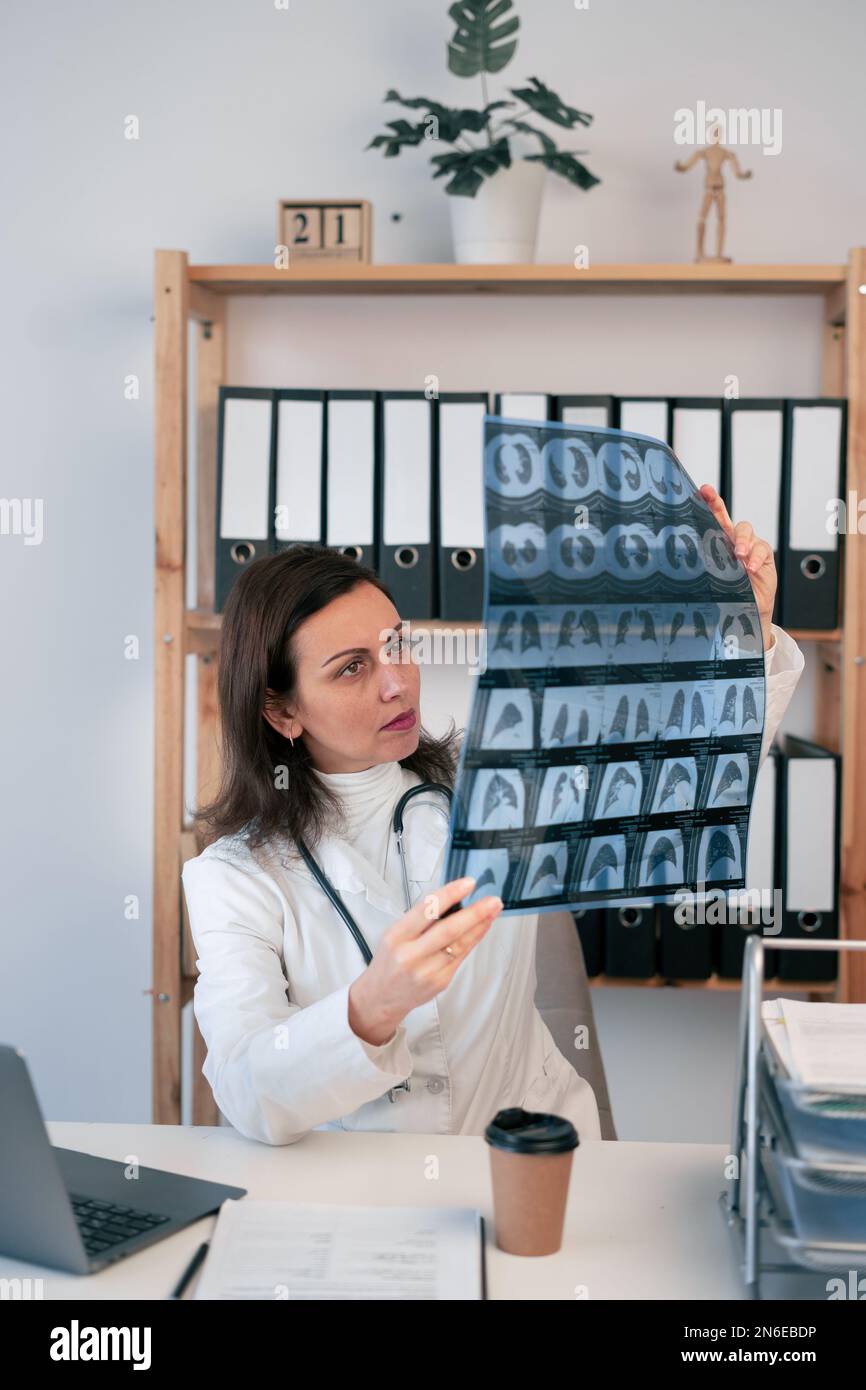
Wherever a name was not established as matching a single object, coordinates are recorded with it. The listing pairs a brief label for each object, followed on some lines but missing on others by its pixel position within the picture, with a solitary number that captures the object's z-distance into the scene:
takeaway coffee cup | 0.93
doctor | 1.34
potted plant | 2.07
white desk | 0.93
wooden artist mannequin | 2.16
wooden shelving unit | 2.04
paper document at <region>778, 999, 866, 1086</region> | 0.88
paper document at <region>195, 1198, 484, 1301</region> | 0.91
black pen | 0.91
